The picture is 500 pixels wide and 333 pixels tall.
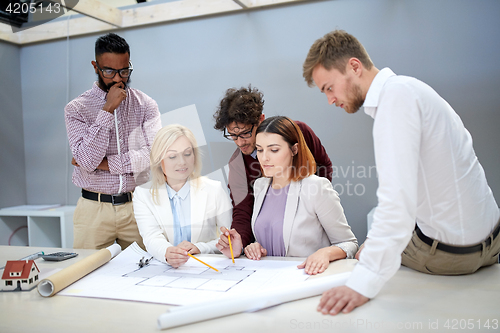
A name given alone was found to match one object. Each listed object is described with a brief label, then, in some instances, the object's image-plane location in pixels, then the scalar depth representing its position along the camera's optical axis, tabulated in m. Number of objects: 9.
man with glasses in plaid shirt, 1.92
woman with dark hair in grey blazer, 1.59
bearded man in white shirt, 0.94
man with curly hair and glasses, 1.82
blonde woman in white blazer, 1.74
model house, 1.18
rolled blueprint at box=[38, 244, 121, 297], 1.13
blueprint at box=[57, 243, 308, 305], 1.09
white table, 0.87
